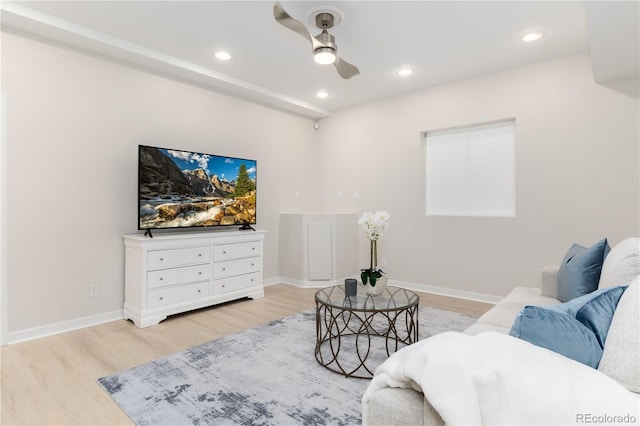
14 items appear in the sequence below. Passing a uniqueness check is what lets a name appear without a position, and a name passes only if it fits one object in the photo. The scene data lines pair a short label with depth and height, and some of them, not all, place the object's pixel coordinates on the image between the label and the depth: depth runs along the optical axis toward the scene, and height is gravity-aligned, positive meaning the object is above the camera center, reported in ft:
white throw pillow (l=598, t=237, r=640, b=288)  5.08 -0.79
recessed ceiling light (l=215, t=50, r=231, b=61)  11.42 +5.20
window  13.33 +1.71
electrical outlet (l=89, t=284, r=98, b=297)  10.80 -2.42
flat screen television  11.33 +0.81
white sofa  2.57 -1.32
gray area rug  6.08 -3.49
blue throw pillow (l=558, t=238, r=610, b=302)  6.91 -1.20
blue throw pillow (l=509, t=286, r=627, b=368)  3.24 -1.12
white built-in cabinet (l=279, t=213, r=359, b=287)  16.08 -1.68
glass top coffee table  7.52 -3.35
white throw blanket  2.47 -1.29
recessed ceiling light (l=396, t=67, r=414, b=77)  12.80 +5.24
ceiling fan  8.33 +4.39
